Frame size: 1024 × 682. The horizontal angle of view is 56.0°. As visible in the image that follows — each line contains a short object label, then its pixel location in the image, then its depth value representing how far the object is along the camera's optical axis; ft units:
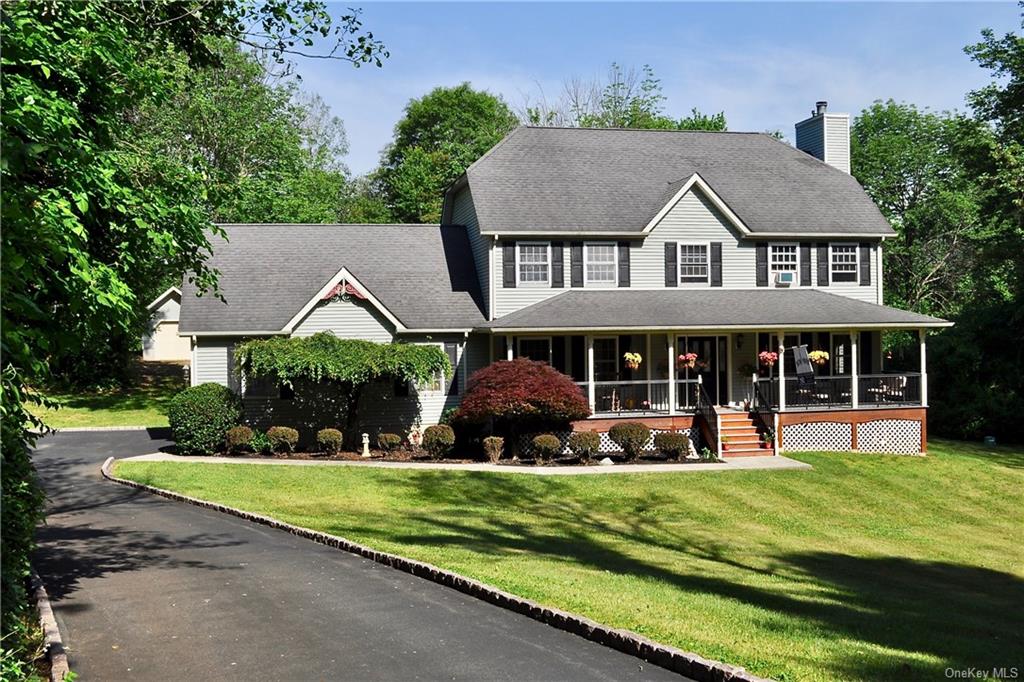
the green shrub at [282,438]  86.43
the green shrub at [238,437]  84.99
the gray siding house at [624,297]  93.04
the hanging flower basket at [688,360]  92.17
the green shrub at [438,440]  85.46
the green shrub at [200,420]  85.25
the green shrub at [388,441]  87.97
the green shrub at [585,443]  85.35
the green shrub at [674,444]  86.58
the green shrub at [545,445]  84.23
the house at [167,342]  164.86
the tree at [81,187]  24.03
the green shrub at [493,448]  84.69
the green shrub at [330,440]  86.89
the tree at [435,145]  183.21
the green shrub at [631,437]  85.92
